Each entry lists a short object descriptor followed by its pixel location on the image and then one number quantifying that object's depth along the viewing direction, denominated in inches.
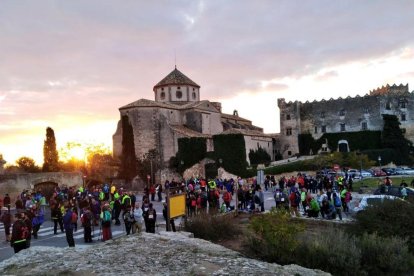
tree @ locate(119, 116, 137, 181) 1891.0
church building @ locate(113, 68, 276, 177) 1894.7
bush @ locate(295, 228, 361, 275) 454.9
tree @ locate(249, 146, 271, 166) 2057.1
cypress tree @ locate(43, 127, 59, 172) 2059.5
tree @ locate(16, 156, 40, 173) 2561.5
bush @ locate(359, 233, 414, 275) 474.3
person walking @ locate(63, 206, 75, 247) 599.7
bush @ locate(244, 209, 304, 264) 497.0
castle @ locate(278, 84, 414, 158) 2444.6
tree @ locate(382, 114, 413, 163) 2333.9
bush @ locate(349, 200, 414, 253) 572.4
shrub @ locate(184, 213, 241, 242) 670.5
